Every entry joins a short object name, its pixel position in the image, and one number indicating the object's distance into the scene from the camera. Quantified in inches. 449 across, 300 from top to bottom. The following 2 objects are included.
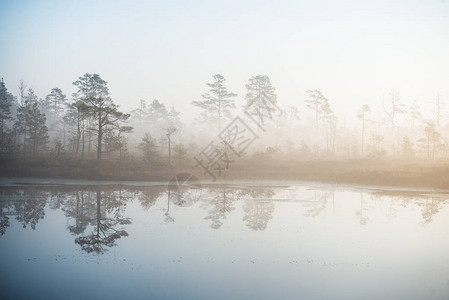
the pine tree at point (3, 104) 2142.0
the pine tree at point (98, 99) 1674.5
